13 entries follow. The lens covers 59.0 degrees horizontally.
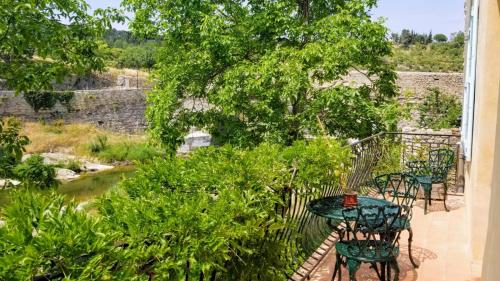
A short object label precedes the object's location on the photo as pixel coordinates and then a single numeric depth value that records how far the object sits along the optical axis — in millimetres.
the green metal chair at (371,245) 3160
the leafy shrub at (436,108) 15477
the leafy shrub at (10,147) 3738
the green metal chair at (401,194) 3416
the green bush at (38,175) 4293
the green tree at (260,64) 7871
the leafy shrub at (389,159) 7323
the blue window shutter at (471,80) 4867
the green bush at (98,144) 19969
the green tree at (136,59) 38656
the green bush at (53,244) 1270
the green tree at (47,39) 3590
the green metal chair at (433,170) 5799
